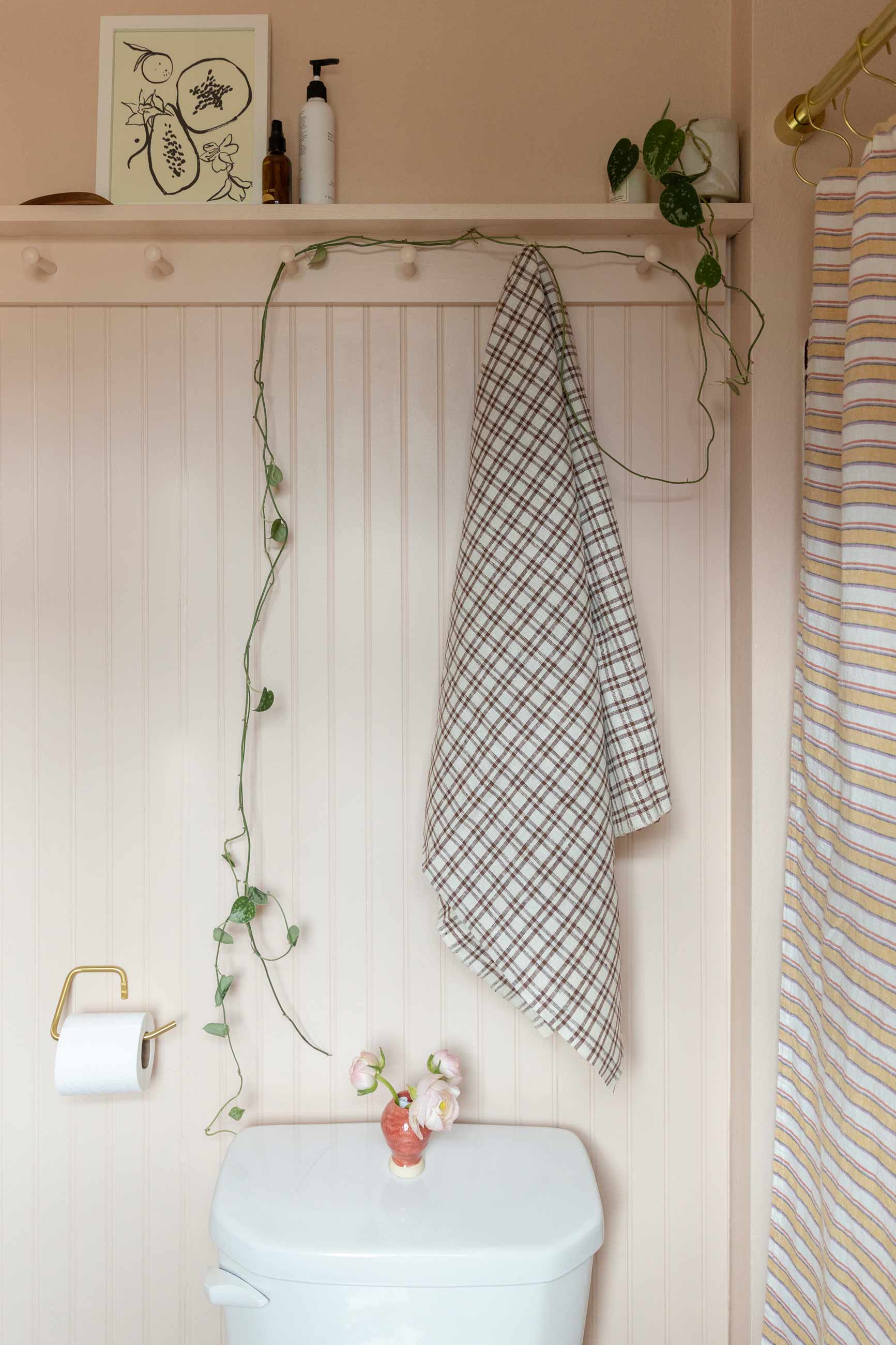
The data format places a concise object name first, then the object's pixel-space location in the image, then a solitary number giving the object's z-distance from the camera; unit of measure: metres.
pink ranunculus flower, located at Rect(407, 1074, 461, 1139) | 1.00
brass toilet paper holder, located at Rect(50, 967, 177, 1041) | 1.09
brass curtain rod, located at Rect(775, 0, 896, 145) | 0.81
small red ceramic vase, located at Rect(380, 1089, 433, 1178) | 1.03
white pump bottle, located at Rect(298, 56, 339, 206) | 1.08
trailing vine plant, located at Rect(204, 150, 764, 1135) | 1.08
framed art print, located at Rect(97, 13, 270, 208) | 1.11
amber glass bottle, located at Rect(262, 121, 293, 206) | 1.07
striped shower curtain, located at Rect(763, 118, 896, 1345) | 0.84
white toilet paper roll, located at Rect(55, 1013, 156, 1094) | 1.05
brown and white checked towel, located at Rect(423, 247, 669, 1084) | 1.04
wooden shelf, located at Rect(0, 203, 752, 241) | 1.04
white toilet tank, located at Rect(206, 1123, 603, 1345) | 0.94
